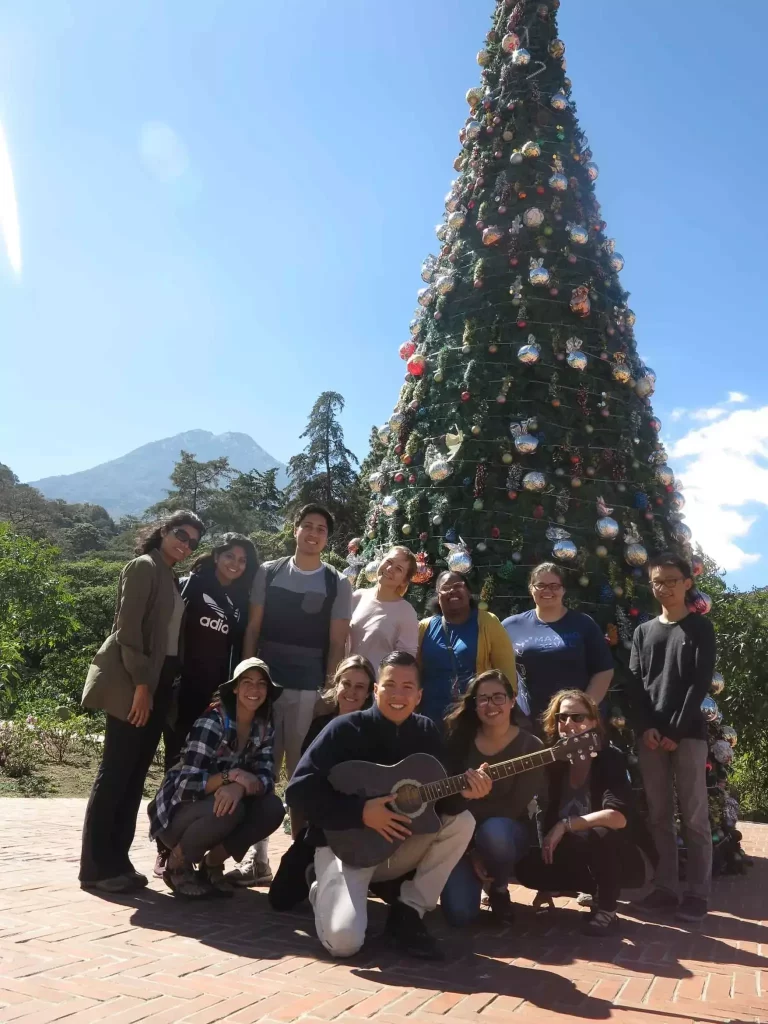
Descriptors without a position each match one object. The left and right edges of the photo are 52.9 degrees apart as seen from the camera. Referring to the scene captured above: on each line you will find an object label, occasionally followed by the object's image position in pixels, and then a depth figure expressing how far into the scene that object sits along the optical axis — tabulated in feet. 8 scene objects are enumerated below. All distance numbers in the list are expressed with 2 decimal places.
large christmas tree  17.78
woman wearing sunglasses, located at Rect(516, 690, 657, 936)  12.00
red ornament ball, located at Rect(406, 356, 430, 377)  20.02
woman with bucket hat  12.35
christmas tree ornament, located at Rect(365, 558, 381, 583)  18.42
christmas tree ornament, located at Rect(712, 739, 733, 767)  17.06
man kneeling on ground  10.34
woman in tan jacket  12.82
